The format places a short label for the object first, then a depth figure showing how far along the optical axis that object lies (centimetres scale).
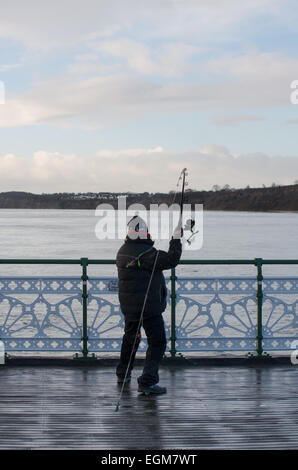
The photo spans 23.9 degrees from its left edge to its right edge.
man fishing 720
